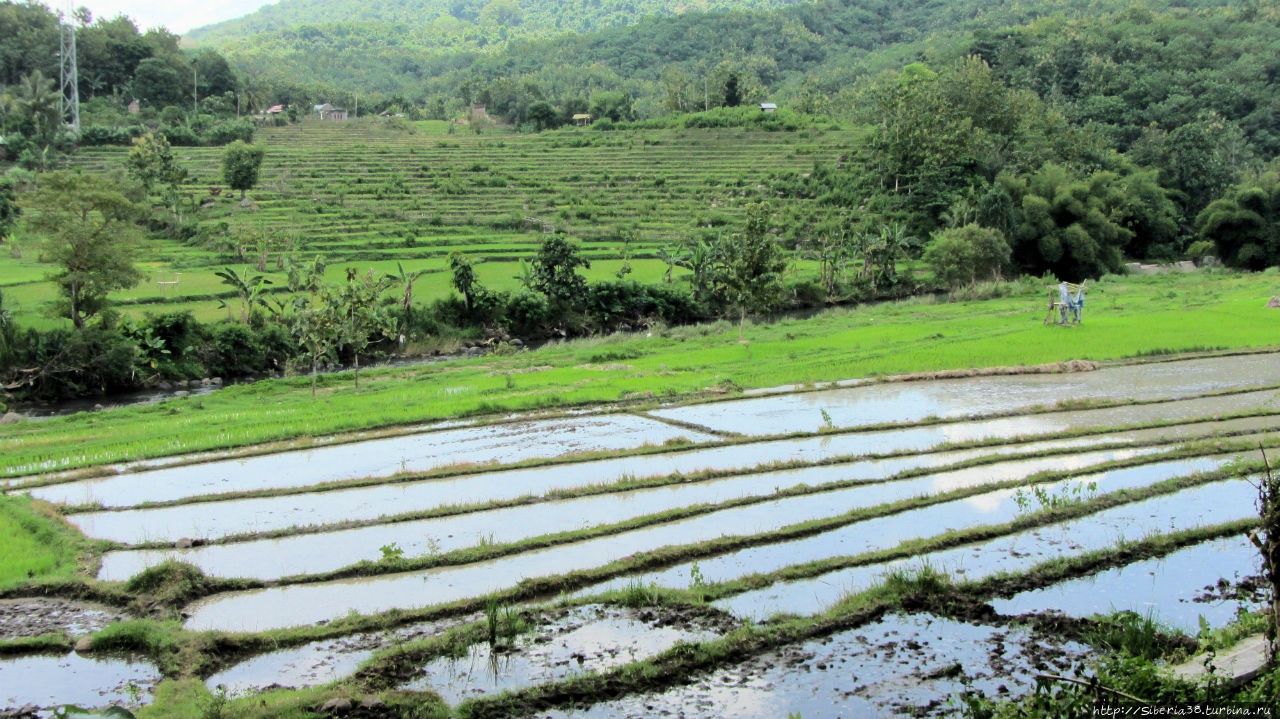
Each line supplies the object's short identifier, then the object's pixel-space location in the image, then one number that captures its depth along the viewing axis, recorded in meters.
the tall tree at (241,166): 49.91
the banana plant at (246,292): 30.33
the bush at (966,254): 40.69
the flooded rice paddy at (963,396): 18.00
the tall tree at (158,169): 47.56
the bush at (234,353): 28.23
